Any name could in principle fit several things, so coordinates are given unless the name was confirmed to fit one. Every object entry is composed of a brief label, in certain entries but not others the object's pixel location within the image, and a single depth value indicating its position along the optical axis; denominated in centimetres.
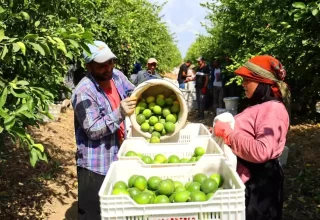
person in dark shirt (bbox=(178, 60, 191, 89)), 1118
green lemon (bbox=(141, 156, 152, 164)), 202
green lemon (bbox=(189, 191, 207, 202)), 147
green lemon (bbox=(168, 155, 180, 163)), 201
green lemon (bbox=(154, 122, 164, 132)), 239
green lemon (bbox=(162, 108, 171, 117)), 248
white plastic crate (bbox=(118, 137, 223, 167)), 221
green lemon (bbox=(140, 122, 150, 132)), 243
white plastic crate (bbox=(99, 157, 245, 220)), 134
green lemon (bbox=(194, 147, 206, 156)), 210
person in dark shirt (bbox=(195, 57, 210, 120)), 869
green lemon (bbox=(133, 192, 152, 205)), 148
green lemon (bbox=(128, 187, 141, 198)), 157
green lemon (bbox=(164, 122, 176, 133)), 239
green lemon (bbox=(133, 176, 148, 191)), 165
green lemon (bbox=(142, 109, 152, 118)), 248
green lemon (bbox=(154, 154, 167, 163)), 209
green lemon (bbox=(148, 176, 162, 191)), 167
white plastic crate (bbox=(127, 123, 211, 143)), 260
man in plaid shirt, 207
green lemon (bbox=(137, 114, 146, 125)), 246
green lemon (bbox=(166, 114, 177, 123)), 245
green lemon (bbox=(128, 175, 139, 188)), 171
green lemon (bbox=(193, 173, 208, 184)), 169
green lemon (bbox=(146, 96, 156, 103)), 252
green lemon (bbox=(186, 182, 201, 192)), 160
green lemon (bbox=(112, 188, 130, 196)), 152
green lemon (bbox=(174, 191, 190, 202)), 151
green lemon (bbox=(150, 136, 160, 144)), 232
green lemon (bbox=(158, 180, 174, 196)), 160
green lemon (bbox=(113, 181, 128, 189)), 163
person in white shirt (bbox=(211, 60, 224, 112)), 833
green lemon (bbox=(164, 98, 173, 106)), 253
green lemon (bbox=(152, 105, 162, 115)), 248
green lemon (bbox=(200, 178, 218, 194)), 157
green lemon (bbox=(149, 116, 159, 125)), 244
